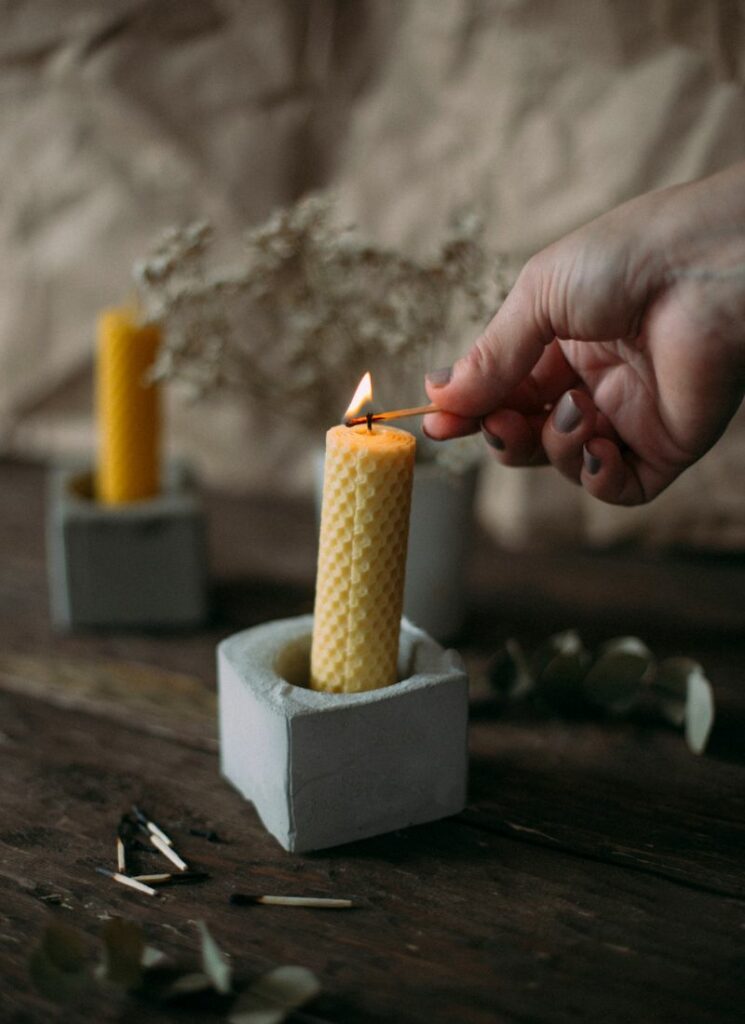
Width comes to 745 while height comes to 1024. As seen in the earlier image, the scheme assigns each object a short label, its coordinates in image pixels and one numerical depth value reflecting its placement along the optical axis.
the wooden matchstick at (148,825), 0.64
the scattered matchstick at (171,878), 0.60
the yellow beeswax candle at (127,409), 0.91
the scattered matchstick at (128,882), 0.60
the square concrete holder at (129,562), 0.91
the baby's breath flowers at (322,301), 0.78
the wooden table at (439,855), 0.53
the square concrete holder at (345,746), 0.61
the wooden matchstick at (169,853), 0.62
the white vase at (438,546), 0.87
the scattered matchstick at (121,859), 0.62
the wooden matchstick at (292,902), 0.59
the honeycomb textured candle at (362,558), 0.59
